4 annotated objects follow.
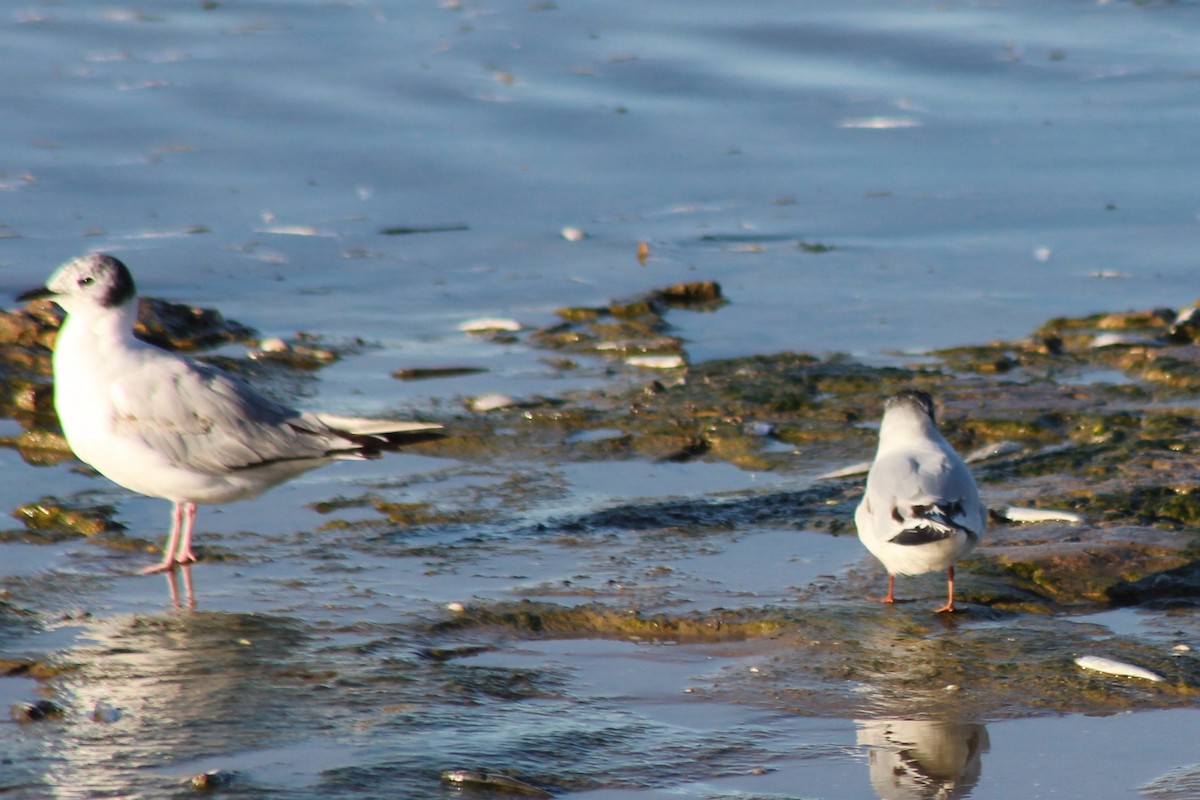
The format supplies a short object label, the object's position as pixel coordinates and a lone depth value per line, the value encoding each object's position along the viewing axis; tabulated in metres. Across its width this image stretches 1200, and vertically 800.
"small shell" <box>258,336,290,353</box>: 16.55
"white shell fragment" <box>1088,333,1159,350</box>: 16.67
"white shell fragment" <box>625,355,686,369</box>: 16.22
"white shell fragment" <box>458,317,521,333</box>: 17.64
